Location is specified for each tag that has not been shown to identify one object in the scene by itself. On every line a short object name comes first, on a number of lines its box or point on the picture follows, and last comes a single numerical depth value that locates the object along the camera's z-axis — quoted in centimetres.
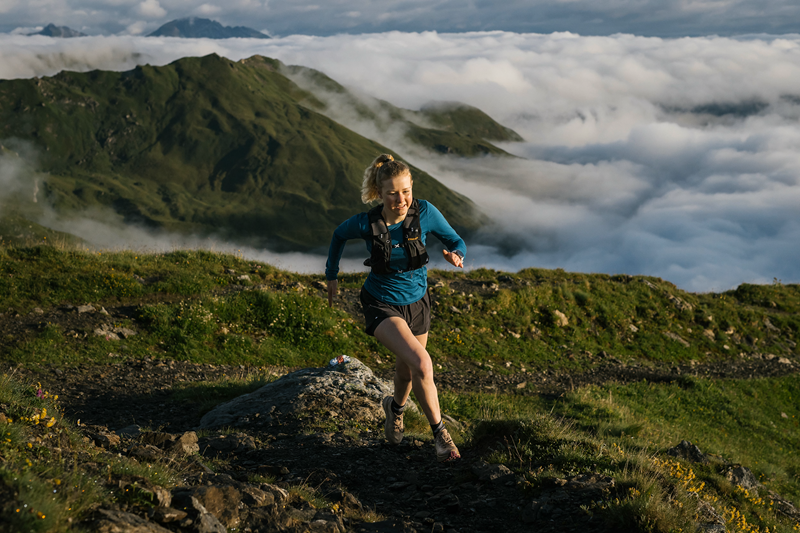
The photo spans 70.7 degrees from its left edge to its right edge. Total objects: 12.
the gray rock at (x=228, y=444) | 724
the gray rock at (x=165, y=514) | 374
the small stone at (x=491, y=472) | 599
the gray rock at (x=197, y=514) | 384
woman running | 588
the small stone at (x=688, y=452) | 966
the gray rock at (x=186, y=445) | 640
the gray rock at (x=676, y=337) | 2080
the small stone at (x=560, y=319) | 1956
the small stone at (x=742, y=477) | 908
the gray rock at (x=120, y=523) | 332
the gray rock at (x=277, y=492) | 492
